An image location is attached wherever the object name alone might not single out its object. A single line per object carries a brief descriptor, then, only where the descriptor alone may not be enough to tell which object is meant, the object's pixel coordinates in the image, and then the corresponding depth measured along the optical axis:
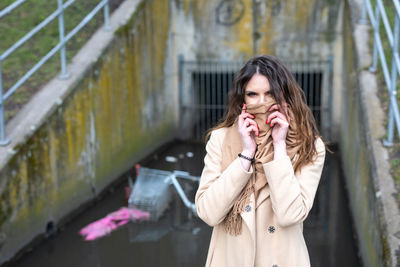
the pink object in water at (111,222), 5.57
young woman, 2.05
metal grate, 9.54
